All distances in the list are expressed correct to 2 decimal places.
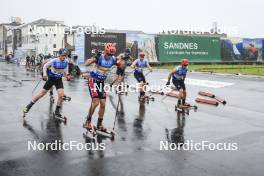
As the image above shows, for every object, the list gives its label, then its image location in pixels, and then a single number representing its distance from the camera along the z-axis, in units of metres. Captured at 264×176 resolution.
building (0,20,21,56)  104.69
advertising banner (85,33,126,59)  43.84
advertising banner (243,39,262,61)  56.12
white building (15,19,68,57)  63.03
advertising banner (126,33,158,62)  47.44
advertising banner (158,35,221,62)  49.88
